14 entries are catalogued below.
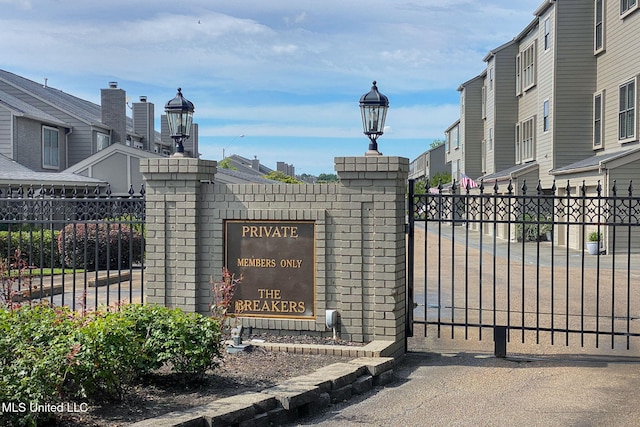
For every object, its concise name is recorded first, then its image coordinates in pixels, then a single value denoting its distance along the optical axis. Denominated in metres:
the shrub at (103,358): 5.73
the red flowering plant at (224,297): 7.56
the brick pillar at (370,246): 8.80
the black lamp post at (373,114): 9.12
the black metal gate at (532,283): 9.34
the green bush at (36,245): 18.69
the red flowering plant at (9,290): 6.89
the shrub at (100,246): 18.39
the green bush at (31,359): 5.13
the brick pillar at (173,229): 9.28
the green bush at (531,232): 31.64
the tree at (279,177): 68.99
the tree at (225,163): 65.06
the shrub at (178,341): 6.63
